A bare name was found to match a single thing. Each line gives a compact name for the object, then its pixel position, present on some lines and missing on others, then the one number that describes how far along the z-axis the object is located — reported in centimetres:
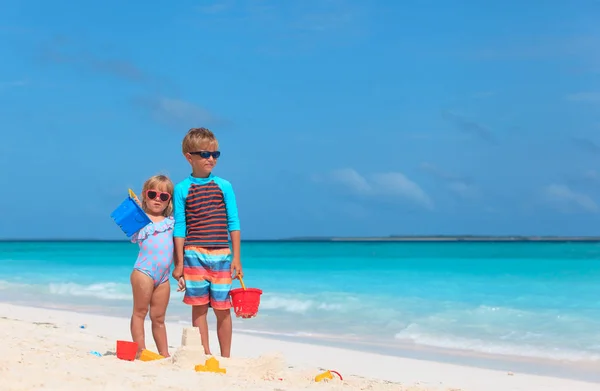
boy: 484
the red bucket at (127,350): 470
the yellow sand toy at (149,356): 467
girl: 482
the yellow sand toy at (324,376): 462
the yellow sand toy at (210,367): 436
